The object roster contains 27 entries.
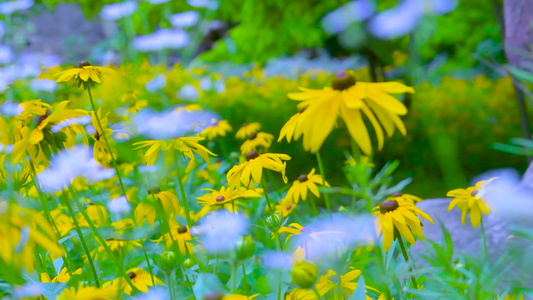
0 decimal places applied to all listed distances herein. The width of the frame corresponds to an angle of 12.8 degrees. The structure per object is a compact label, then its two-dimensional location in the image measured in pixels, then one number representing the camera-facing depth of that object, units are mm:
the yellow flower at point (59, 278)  2281
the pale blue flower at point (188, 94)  3603
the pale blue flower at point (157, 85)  2382
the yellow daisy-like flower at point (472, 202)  2316
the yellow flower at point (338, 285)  2156
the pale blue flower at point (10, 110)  2192
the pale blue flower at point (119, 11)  2338
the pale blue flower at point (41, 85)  3306
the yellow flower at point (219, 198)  2305
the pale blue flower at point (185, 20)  2576
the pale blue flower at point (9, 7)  2229
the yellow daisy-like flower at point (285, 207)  2425
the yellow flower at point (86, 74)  2294
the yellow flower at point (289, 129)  2130
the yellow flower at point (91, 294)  2008
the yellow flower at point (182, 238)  2360
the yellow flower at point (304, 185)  2501
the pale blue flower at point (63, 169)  2228
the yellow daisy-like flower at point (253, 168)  2250
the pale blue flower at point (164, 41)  2436
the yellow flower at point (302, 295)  2165
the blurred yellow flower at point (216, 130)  3411
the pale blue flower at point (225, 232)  2117
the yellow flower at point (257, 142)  2734
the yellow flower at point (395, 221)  2189
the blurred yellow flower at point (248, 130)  3585
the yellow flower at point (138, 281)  2283
